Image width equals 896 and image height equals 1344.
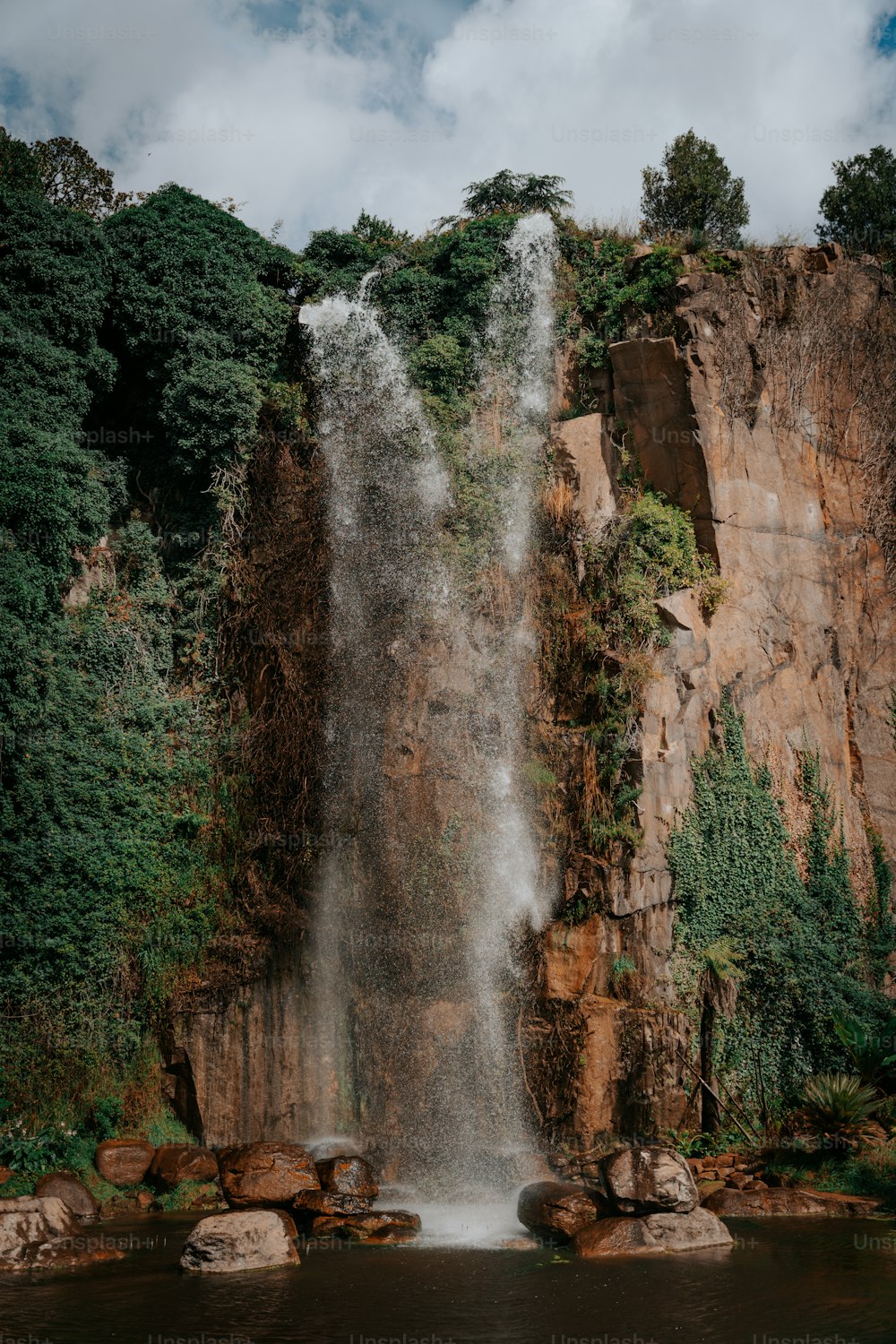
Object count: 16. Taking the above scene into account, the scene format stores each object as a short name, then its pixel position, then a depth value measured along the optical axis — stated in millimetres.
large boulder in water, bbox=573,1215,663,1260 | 11172
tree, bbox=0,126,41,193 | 22328
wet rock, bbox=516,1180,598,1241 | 11727
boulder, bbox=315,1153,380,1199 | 12781
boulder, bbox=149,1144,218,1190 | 14422
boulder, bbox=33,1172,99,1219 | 13406
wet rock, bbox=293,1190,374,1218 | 12297
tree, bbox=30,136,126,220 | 24125
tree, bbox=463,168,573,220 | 21438
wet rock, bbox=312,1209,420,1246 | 11961
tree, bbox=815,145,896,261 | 26422
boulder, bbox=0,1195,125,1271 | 11266
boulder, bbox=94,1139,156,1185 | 14680
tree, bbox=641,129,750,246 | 27859
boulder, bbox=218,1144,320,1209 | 12555
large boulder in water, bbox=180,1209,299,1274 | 10844
